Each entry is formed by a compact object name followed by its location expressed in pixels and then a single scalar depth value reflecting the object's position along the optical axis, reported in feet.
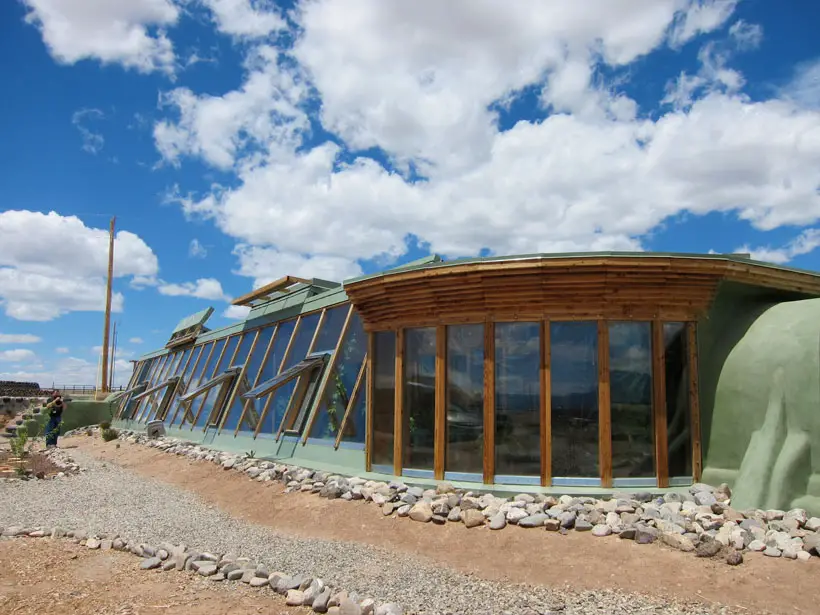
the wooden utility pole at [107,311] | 146.17
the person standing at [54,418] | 75.51
